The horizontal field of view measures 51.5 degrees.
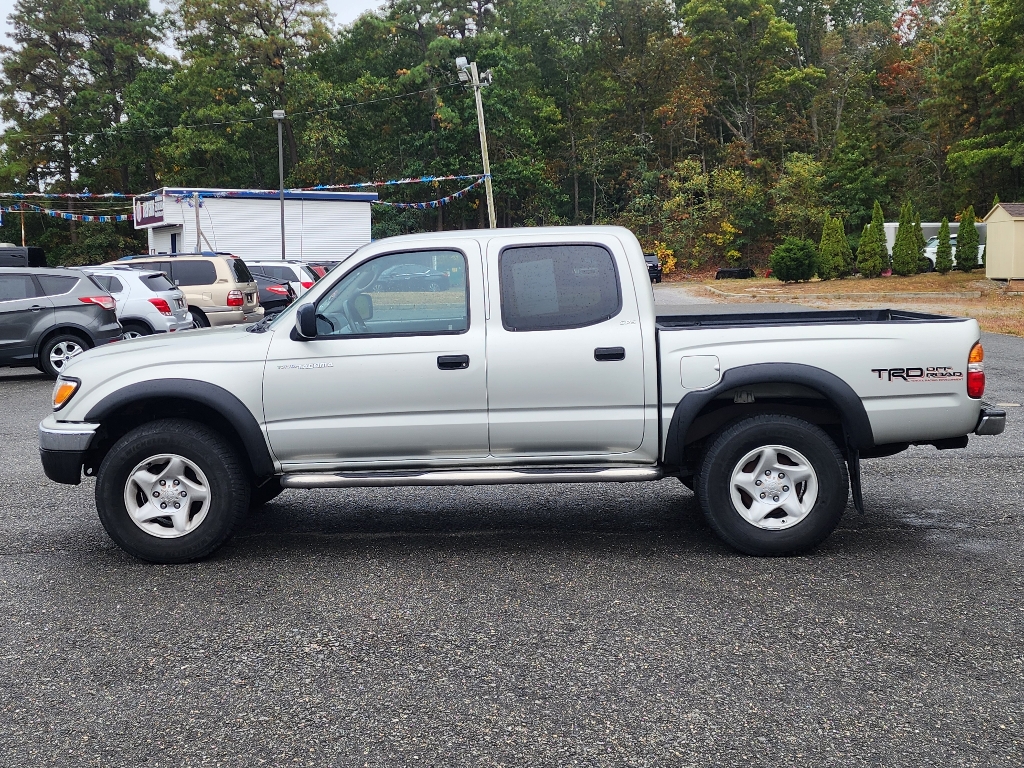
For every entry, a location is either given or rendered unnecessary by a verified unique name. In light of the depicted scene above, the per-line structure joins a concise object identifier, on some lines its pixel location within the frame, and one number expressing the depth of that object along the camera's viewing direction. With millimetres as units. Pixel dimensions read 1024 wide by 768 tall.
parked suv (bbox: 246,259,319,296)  24422
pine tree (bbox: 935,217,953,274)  39438
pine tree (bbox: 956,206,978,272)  39094
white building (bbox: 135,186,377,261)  47031
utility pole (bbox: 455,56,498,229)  32250
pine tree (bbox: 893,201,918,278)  39656
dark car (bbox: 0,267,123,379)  15273
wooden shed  32500
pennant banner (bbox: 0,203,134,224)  66238
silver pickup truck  5867
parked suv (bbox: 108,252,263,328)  20266
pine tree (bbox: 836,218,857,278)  41688
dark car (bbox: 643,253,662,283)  46784
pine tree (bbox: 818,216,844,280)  40938
